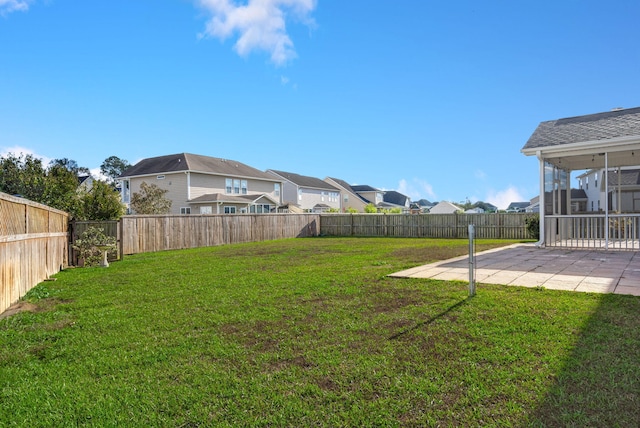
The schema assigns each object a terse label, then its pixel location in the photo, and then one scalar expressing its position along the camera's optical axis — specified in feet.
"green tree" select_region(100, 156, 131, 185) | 190.90
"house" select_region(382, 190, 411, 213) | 195.93
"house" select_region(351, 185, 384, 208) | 175.83
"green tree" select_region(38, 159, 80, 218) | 38.65
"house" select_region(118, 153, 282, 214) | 88.94
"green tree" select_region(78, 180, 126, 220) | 39.45
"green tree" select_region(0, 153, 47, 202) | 39.24
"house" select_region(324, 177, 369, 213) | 156.25
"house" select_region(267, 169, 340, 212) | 128.57
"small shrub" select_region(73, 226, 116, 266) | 33.60
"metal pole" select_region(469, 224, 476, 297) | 15.53
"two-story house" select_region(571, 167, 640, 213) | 65.36
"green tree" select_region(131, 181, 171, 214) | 78.59
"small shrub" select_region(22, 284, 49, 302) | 19.08
